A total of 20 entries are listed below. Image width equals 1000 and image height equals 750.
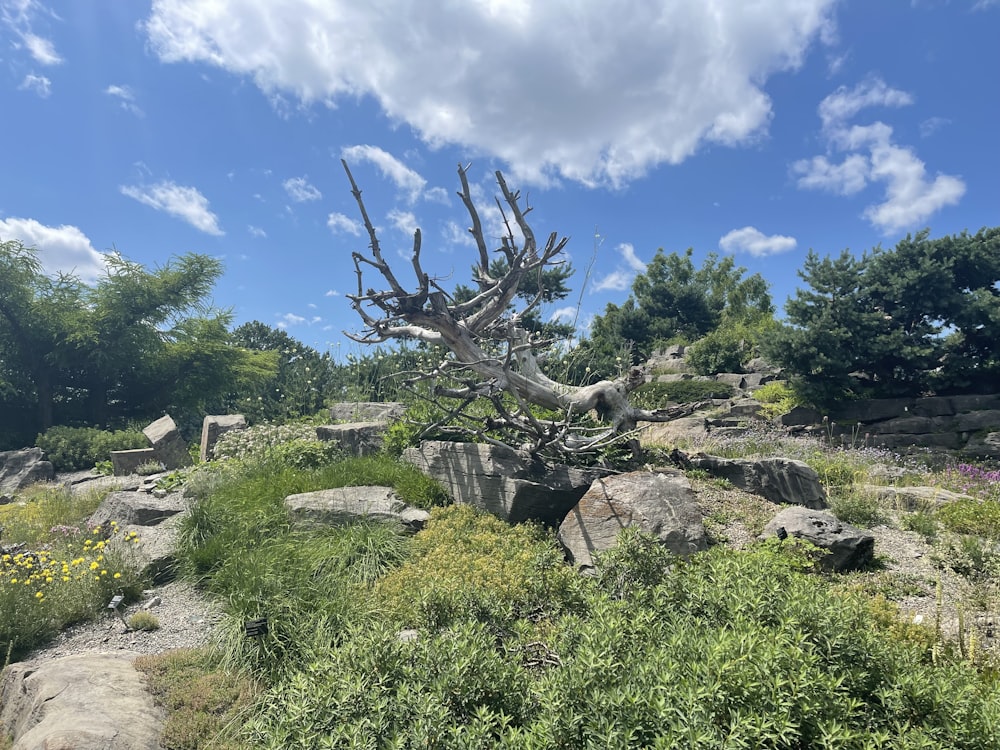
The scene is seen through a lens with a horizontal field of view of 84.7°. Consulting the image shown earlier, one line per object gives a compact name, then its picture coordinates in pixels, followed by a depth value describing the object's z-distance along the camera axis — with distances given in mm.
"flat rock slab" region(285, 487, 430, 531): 5484
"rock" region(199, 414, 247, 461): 10703
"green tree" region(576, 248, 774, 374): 29391
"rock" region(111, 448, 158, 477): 11023
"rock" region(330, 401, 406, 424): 9205
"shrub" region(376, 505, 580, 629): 2965
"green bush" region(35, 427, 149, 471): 13203
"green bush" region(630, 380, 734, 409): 17812
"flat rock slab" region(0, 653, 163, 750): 2598
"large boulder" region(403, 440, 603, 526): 5504
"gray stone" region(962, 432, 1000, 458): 13004
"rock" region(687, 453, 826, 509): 6117
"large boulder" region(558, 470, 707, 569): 4414
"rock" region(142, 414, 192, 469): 11695
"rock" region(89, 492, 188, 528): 6477
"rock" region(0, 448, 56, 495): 11641
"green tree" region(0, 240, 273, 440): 17234
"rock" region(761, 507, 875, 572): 4465
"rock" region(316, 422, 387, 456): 7738
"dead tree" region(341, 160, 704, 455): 6270
